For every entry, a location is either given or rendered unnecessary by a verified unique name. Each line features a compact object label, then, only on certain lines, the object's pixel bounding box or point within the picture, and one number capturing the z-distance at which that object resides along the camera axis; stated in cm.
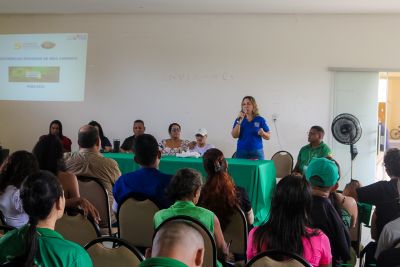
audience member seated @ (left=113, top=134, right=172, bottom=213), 270
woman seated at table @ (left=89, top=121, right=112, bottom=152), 643
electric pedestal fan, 561
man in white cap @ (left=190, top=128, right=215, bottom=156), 581
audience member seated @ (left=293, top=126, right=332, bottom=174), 515
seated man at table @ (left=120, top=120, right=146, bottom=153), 626
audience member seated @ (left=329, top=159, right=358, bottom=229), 258
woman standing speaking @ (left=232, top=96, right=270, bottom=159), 534
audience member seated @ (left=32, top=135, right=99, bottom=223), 264
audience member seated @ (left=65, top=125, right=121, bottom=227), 322
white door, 624
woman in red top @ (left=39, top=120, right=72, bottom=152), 664
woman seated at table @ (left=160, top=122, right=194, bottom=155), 595
